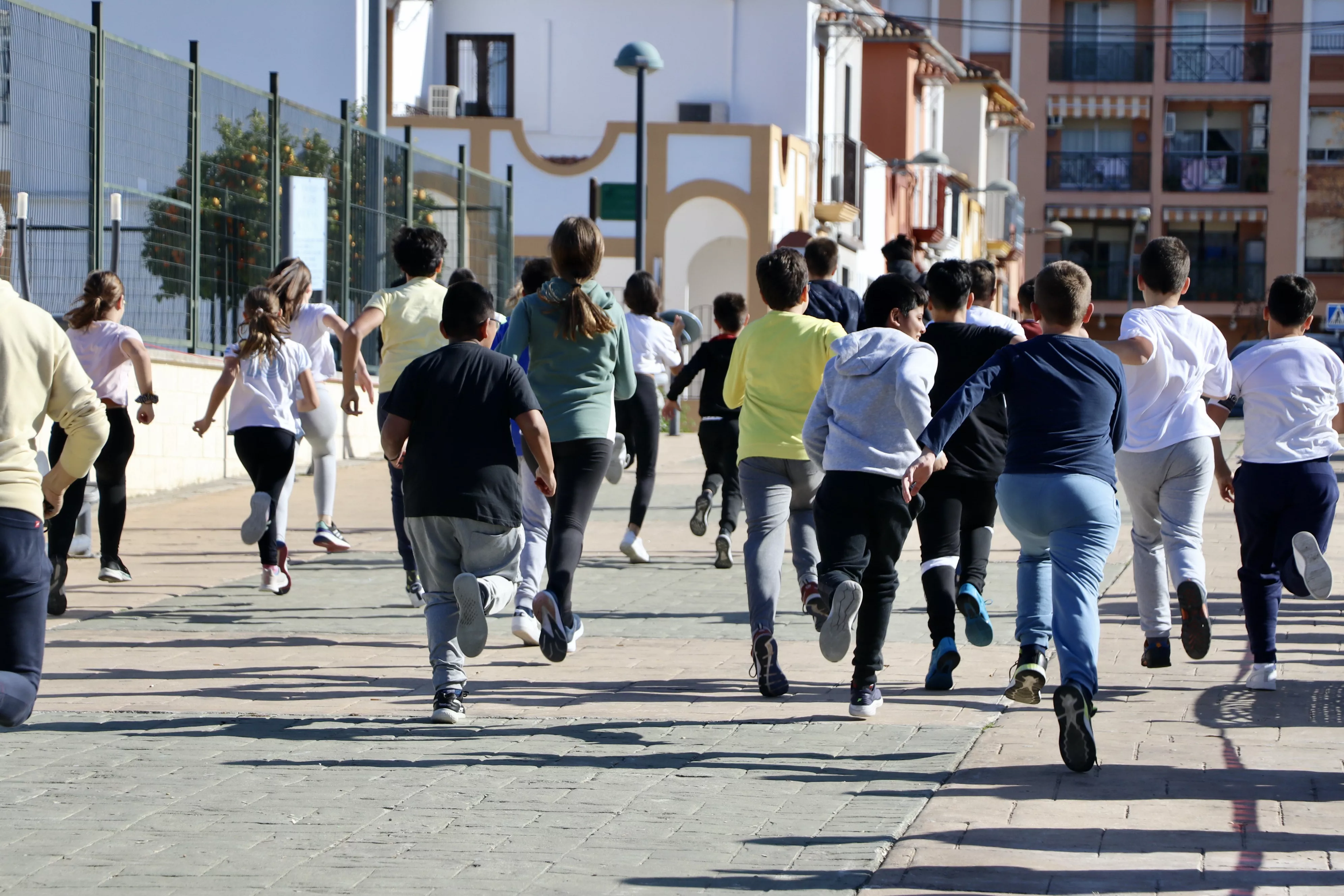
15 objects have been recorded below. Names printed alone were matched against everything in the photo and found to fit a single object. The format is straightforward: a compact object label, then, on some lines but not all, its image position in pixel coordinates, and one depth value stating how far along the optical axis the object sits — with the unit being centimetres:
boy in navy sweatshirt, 1209
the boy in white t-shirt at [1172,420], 1470
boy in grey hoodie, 1353
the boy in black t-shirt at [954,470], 1487
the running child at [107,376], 1908
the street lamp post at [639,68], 4000
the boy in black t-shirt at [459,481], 1332
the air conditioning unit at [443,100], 6556
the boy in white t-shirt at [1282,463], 1470
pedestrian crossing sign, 8750
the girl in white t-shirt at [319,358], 2056
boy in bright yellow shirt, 1499
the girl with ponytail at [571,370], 1552
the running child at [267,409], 1944
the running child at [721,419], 2177
